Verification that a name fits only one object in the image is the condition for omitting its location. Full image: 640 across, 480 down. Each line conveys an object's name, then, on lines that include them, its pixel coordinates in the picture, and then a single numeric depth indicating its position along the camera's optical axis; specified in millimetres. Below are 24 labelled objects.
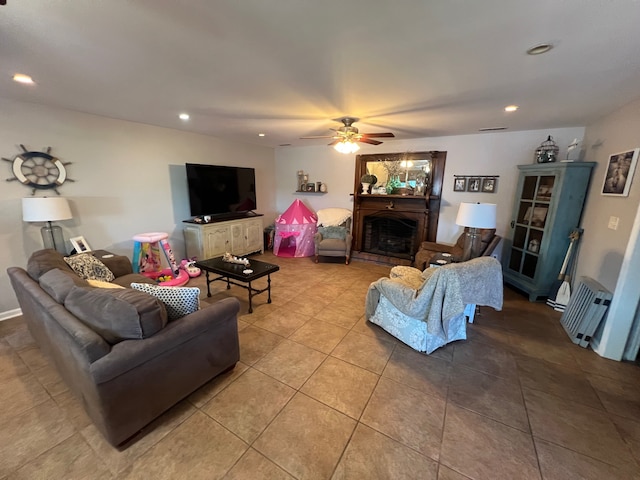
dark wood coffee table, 2980
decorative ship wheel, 2822
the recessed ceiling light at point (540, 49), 1517
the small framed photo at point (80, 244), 3178
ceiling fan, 3145
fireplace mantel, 4551
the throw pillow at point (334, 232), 5055
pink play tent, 5348
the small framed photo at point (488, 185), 4172
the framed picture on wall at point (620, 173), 2357
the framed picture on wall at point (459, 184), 4367
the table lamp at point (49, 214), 2684
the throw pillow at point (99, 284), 2010
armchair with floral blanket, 2197
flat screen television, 4406
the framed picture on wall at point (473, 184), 4266
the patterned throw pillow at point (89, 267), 2557
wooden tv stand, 4379
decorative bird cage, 3502
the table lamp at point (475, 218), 2818
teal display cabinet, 3159
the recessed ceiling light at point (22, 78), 2082
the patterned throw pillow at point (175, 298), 1777
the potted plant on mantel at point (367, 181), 5008
